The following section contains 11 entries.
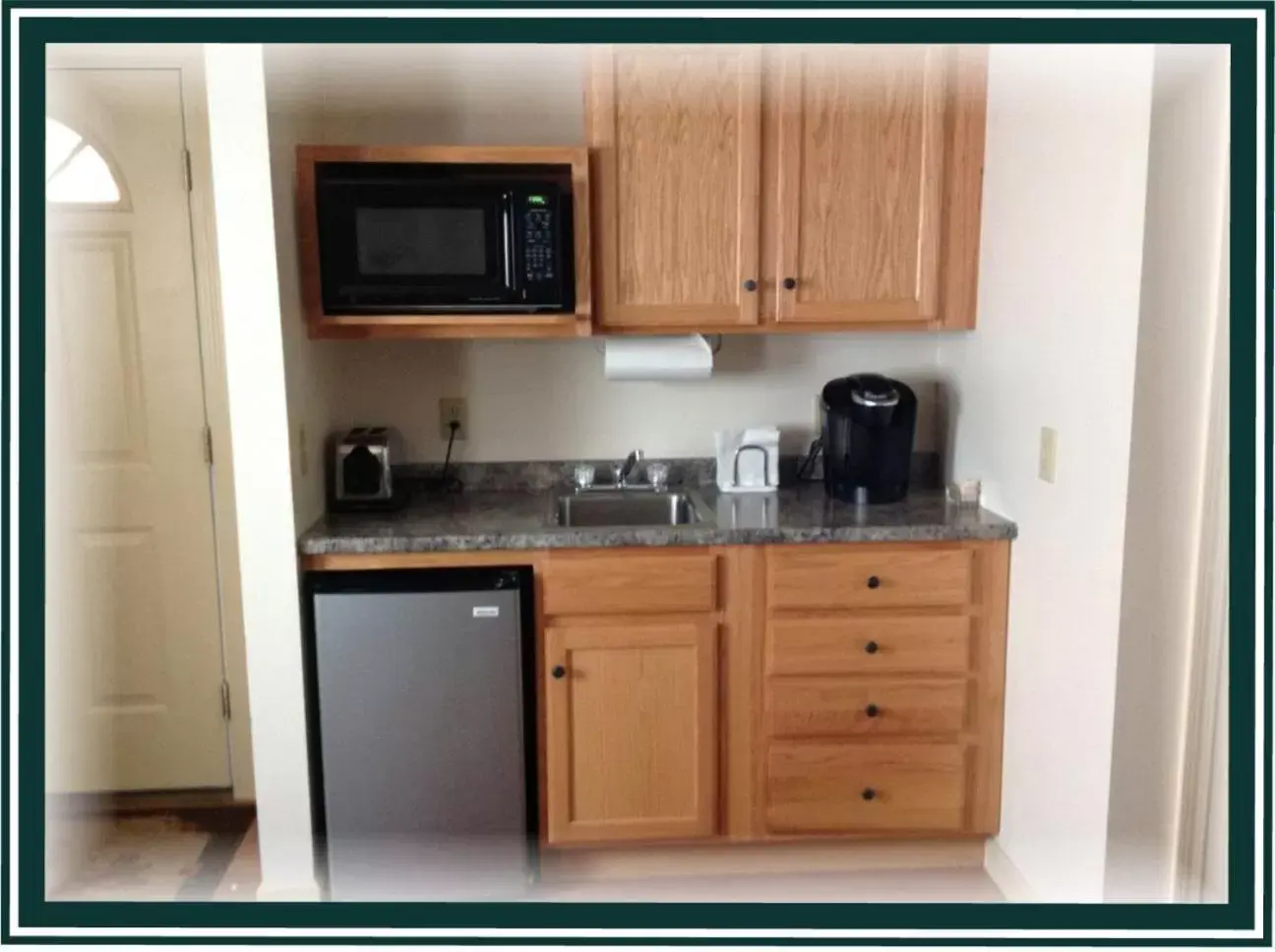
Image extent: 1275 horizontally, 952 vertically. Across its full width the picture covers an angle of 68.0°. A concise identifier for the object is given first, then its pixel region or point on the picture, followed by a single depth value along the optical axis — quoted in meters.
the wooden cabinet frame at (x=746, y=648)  2.01
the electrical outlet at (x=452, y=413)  2.46
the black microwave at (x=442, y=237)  2.02
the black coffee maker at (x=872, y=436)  2.18
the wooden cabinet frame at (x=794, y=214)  2.12
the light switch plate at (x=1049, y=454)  1.84
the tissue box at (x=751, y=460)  2.39
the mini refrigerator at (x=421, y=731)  1.96
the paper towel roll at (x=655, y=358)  2.30
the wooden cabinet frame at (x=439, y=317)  2.04
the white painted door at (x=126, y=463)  2.22
